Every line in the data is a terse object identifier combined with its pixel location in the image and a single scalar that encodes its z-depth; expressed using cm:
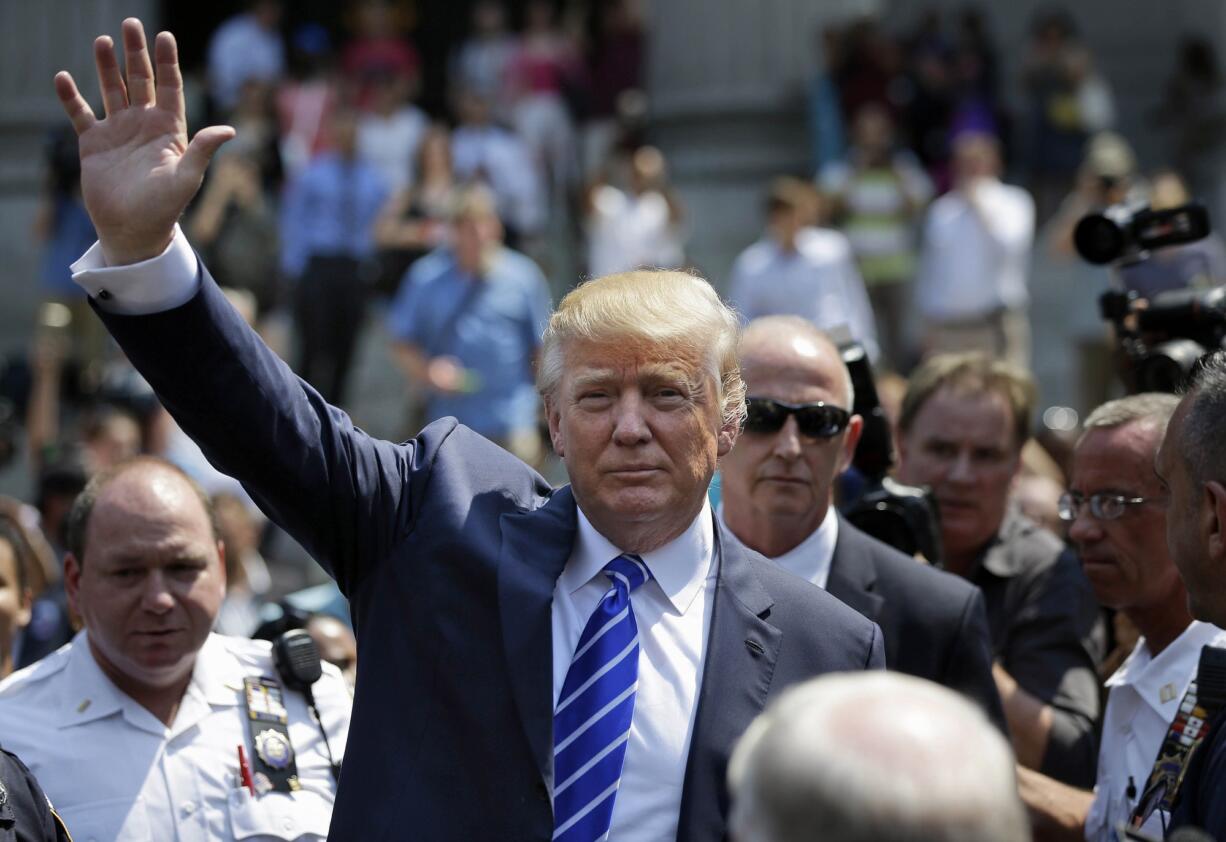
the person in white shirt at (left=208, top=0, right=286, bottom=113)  3041
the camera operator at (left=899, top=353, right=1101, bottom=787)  901
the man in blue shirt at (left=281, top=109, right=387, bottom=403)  2412
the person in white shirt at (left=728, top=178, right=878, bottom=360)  2234
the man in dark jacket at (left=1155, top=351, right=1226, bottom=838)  638
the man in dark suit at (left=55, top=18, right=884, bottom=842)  591
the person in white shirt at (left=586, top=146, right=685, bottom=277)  2495
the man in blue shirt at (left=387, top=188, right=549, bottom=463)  2041
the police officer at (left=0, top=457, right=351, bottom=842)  782
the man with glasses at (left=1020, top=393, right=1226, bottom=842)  805
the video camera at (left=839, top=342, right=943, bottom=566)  947
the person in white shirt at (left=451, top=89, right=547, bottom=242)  2687
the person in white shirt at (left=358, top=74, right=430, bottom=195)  2697
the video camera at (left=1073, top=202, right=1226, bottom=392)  911
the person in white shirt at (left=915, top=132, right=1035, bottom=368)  2384
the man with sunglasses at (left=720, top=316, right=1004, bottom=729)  843
